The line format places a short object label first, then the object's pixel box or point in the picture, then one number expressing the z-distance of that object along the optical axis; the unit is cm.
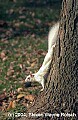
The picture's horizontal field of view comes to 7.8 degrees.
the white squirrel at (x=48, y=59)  803
